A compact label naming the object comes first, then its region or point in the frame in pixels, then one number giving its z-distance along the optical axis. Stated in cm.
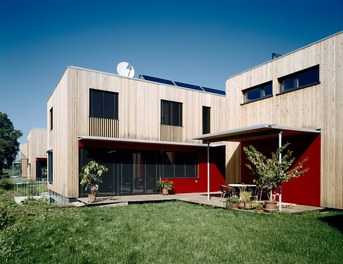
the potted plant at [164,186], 1610
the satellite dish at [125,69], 1667
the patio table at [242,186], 1217
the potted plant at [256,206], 1033
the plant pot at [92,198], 1253
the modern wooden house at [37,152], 3102
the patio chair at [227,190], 1287
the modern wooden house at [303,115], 1040
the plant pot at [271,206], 1001
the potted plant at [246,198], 1061
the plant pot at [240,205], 1069
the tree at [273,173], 1004
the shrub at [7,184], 2201
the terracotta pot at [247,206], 1059
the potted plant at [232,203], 1087
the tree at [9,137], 5874
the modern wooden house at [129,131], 1392
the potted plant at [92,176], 1277
